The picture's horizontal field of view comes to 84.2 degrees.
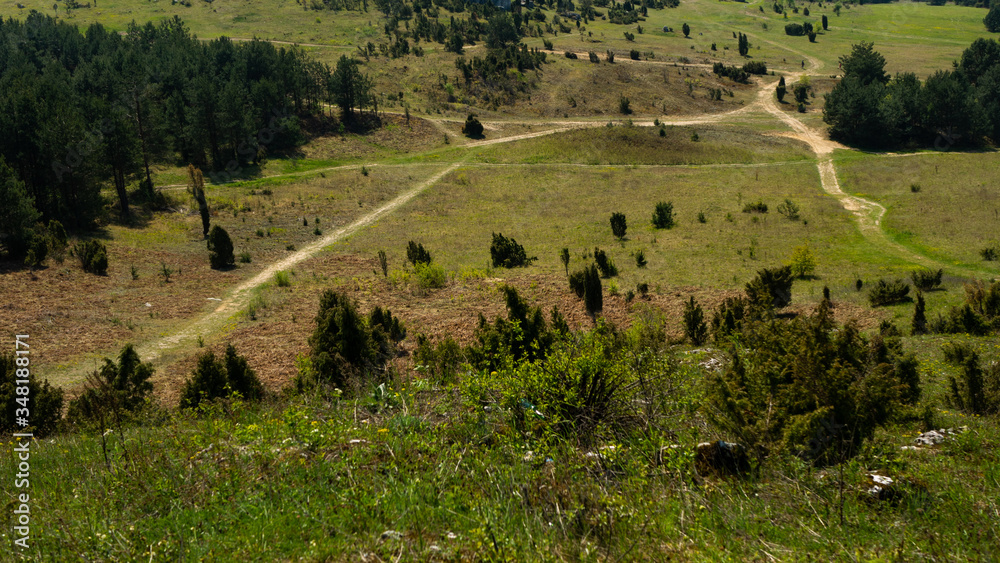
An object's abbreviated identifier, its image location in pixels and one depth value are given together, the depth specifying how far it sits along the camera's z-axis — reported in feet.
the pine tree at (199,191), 109.70
